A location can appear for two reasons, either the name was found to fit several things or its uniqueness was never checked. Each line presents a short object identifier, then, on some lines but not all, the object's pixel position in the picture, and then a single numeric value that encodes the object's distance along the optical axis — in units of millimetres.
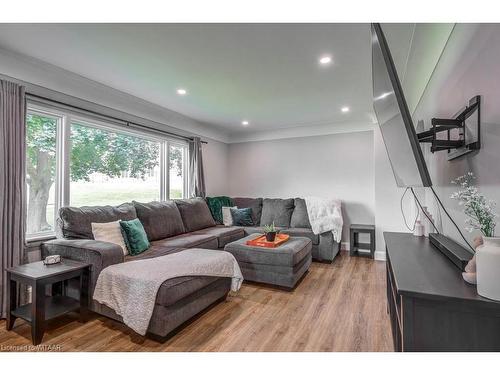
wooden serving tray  3141
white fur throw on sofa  4059
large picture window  2730
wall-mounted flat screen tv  1151
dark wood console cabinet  924
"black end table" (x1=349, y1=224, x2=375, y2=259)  4258
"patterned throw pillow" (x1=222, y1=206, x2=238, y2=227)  4742
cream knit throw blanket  1878
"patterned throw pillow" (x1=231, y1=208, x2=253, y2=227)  4754
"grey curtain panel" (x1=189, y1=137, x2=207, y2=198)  4785
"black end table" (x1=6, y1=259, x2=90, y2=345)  1882
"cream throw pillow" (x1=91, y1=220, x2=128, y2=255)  2658
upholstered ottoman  2936
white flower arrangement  975
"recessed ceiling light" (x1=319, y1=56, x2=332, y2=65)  2371
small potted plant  3252
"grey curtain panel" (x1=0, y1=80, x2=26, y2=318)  2244
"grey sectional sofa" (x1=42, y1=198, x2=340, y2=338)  2002
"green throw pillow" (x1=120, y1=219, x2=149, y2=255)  2762
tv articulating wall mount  1321
